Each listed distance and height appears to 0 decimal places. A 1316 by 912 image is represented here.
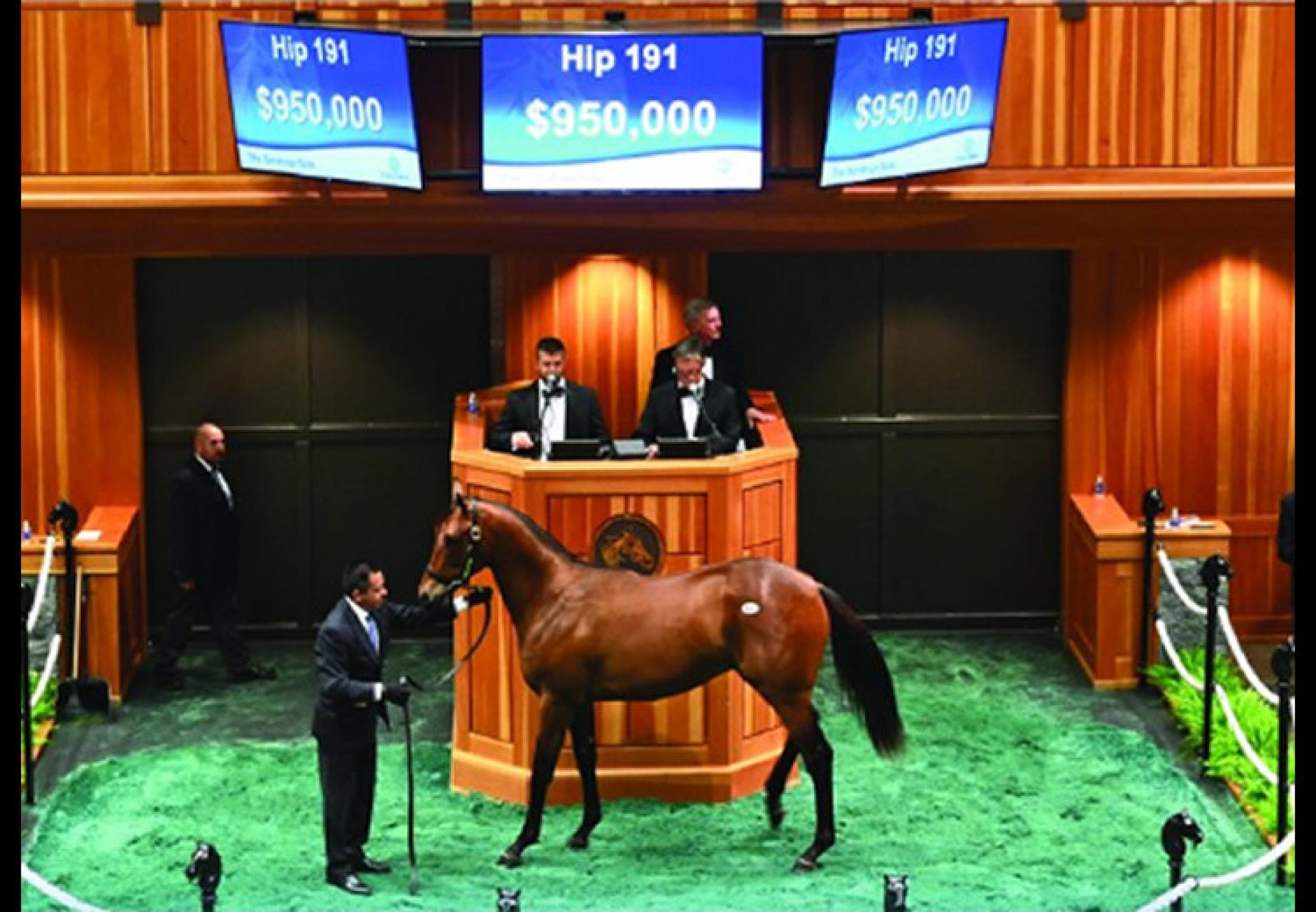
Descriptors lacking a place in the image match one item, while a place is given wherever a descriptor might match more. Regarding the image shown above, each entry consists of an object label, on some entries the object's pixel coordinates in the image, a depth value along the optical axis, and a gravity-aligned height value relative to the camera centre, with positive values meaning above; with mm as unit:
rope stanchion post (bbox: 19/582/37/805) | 14547 -2129
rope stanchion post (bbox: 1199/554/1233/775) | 14656 -1534
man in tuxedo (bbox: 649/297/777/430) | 15789 -358
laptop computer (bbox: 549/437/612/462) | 14422 -760
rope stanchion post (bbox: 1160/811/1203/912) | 12695 -2372
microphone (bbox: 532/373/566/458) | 15234 -496
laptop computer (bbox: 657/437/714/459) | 14453 -758
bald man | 16422 -1412
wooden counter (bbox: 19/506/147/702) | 16156 -1626
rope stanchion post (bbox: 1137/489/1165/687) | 16312 -1433
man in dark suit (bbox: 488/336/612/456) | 15164 -603
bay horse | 13672 -1588
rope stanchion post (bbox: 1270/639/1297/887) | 13367 -2013
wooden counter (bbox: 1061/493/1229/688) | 16469 -1632
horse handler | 13070 -1855
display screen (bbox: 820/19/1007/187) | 15125 +1011
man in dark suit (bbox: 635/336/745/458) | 15219 -609
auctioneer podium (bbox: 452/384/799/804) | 14336 -1629
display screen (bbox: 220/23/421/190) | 15086 +1011
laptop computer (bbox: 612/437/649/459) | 14461 -765
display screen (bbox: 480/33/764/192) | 14961 +945
